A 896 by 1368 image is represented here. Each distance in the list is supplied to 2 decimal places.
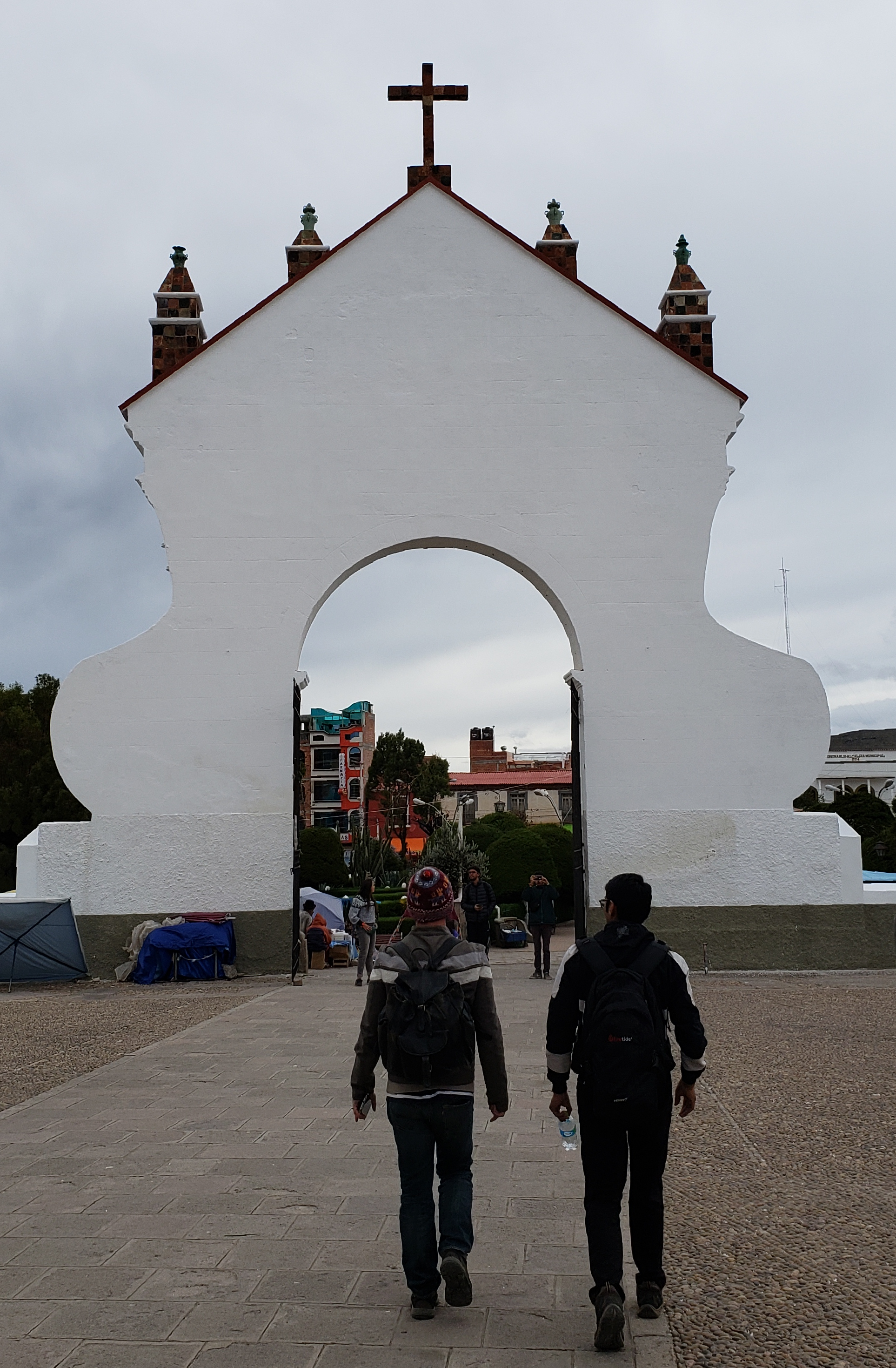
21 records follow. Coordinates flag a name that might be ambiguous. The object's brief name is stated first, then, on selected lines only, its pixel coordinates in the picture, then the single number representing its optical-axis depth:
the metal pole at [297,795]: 14.75
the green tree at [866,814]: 35.53
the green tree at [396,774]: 69.50
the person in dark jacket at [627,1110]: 3.89
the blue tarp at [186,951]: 14.16
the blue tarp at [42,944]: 14.41
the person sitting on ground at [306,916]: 16.11
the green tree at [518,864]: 28.39
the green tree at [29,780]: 32.84
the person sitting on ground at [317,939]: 17.33
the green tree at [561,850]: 29.17
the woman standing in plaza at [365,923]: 14.38
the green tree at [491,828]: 36.69
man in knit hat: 4.02
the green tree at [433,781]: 69.06
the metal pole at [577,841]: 14.83
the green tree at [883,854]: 30.05
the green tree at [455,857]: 26.88
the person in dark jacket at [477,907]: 15.44
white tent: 20.09
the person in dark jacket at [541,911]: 14.80
